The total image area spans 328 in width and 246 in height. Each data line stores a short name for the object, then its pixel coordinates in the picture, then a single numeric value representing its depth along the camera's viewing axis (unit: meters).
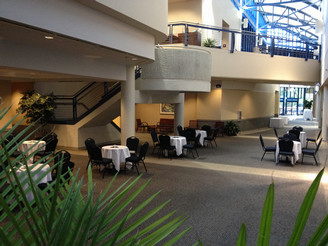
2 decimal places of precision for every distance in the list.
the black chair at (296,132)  12.88
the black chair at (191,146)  10.95
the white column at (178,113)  15.62
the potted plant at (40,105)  12.36
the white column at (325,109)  15.93
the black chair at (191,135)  12.84
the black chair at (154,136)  11.72
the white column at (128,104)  10.62
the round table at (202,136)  13.47
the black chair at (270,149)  10.68
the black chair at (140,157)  8.46
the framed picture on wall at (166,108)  20.11
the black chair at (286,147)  9.62
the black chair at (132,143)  9.96
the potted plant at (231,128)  17.98
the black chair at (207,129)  14.55
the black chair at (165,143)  10.55
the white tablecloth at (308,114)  31.44
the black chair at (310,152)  9.97
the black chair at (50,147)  9.63
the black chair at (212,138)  13.12
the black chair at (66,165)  5.70
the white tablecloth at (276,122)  23.19
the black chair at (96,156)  8.20
